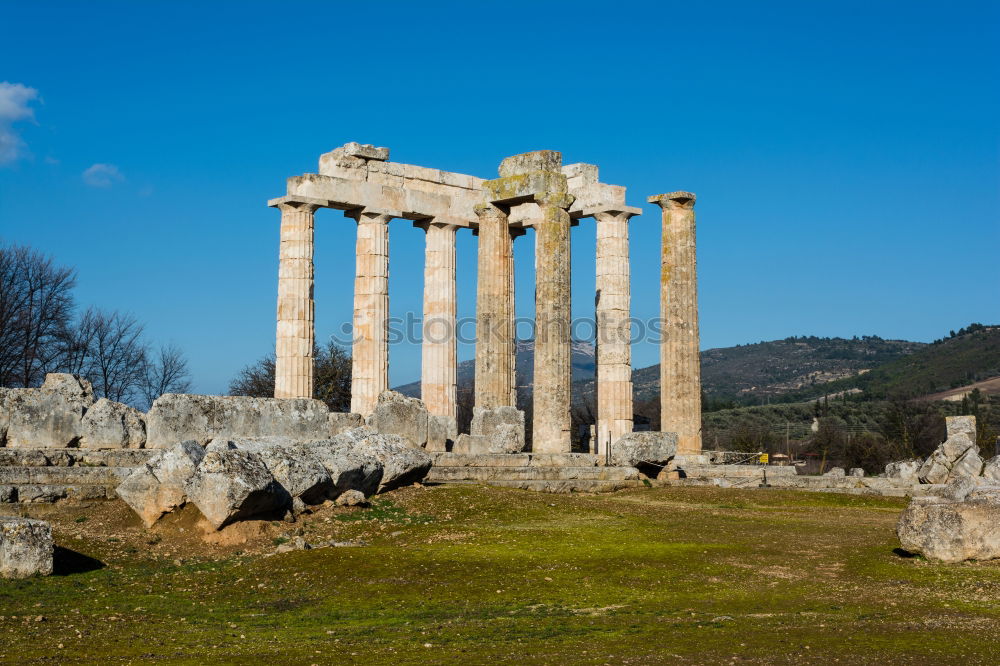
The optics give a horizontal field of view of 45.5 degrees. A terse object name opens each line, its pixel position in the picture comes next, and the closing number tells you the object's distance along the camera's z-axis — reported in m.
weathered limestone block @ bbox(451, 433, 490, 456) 27.80
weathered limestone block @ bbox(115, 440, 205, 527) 16.28
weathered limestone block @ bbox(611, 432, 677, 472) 27.56
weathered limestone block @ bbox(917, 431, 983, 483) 29.48
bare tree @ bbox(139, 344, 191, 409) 54.06
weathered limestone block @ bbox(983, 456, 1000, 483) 26.92
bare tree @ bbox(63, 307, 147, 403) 49.50
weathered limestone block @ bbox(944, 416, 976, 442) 32.59
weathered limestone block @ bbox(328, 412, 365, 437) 23.84
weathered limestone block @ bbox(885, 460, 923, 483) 31.08
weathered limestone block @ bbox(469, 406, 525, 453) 27.81
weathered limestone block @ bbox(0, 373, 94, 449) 20.08
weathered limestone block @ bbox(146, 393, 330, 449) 21.08
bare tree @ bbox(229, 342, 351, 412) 59.16
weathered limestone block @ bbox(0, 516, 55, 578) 13.26
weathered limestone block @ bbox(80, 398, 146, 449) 20.33
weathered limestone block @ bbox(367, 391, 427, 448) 25.45
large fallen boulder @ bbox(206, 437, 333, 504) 17.58
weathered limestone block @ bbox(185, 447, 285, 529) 15.90
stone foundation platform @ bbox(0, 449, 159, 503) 17.41
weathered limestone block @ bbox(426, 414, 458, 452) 26.59
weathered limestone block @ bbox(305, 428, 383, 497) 18.81
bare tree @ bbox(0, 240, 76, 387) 44.94
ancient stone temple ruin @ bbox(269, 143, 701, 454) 29.41
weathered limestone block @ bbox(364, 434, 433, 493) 20.33
